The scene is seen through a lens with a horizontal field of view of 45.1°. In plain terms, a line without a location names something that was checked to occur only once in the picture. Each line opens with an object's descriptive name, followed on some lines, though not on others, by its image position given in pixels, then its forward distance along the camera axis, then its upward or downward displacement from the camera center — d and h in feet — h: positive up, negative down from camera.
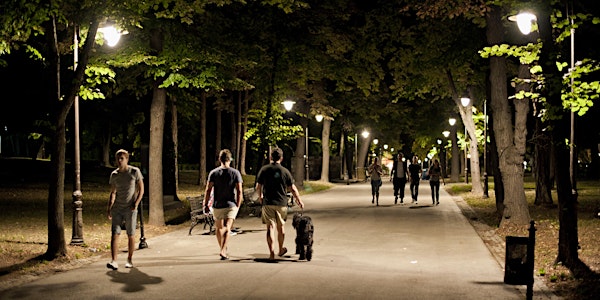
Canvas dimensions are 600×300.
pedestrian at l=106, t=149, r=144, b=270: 37.40 -1.56
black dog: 39.52 -3.66
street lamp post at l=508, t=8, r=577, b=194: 35.53 +1.25
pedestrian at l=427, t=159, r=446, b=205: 87.86 -0.84
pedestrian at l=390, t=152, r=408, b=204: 89.20 -0.96
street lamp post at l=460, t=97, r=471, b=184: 102.68 +9.52
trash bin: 30.25 -3.94
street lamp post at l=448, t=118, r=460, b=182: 169.06 +2.71
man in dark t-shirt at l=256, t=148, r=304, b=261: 40.40 -1.53
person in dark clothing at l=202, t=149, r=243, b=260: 39.99 -1.53
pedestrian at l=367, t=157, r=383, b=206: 89.30 -0.76
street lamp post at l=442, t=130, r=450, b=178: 223.98 +2.43
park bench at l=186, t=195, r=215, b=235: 54.80 -3.53
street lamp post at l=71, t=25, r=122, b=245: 45.53 +0.71
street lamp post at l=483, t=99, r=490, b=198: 99.86 -2.38
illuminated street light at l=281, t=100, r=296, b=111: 99.96 +8.99
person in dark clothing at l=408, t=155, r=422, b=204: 90.11 -0.72
